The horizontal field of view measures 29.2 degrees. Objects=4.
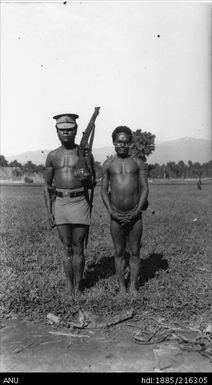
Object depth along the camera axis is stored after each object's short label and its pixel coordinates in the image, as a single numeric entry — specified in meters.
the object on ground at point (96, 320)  4.64
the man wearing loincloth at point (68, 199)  5.43
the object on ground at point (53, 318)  4.76
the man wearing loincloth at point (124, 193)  5.45
